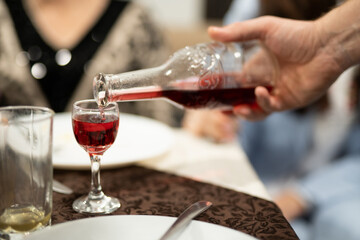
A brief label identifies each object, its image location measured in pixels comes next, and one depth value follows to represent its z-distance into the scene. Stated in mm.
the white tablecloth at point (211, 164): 880
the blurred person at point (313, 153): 1478
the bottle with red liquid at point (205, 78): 735
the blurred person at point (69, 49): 1780
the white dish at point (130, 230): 560
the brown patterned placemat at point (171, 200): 665
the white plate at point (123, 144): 909
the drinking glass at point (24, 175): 566
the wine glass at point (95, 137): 686
